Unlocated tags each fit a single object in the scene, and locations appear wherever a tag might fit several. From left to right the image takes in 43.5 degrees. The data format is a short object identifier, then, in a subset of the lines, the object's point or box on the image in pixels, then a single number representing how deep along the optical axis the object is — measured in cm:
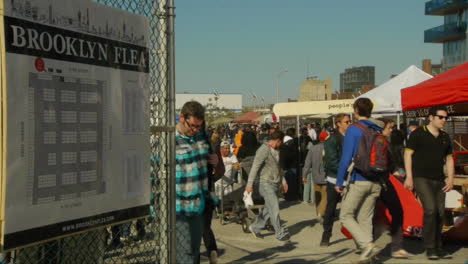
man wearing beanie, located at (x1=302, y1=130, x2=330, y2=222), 1096
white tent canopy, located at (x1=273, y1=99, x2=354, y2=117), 1634
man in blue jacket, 676
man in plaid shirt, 481
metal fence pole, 435
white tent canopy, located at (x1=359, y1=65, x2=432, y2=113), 1521
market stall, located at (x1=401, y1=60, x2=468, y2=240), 830
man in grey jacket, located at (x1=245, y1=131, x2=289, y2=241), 900
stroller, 1022
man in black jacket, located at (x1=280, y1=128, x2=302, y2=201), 1448
